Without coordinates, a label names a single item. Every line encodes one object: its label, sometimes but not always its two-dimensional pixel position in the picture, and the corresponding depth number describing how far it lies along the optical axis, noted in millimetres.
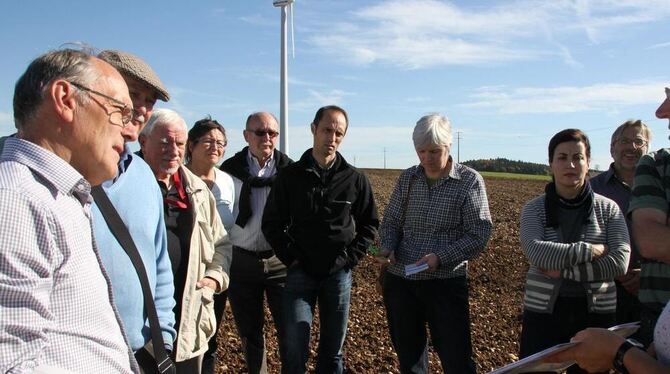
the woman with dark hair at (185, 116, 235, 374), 4594
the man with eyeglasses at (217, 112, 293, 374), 4641
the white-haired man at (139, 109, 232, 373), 3285
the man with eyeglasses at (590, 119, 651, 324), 4551
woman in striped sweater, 3566
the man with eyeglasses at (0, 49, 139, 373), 1432
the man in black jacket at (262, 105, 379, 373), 4152
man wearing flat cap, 2334
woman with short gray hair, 3965
